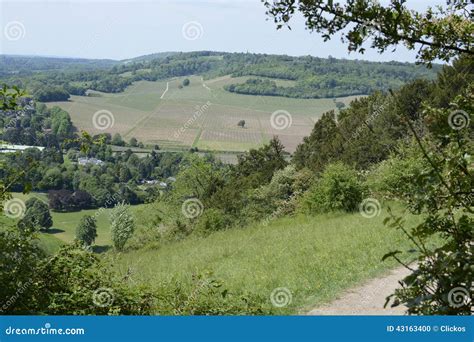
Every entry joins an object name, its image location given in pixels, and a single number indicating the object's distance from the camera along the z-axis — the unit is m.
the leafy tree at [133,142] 82.06
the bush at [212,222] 32.38
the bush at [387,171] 23.72
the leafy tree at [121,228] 38.47
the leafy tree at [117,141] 75.94
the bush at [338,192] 24.70
